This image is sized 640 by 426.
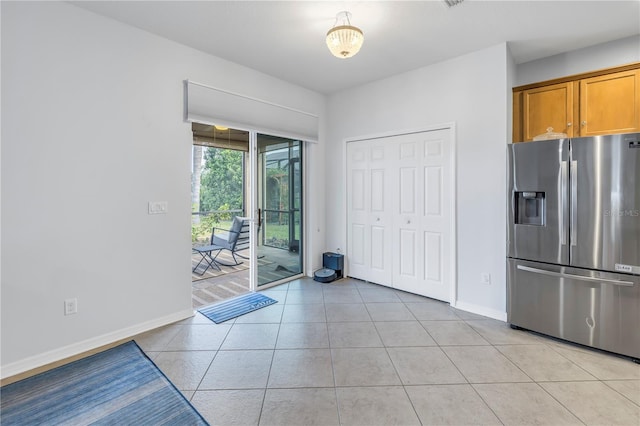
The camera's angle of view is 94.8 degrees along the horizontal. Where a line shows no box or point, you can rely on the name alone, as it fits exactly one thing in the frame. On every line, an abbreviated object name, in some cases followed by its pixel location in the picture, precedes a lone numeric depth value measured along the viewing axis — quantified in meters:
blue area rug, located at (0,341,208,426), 1.76
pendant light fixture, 2.34
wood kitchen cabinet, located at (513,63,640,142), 2.77
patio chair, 4.09
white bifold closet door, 3.56
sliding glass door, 4.05
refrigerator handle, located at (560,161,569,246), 2.57
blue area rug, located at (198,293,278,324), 3.18
